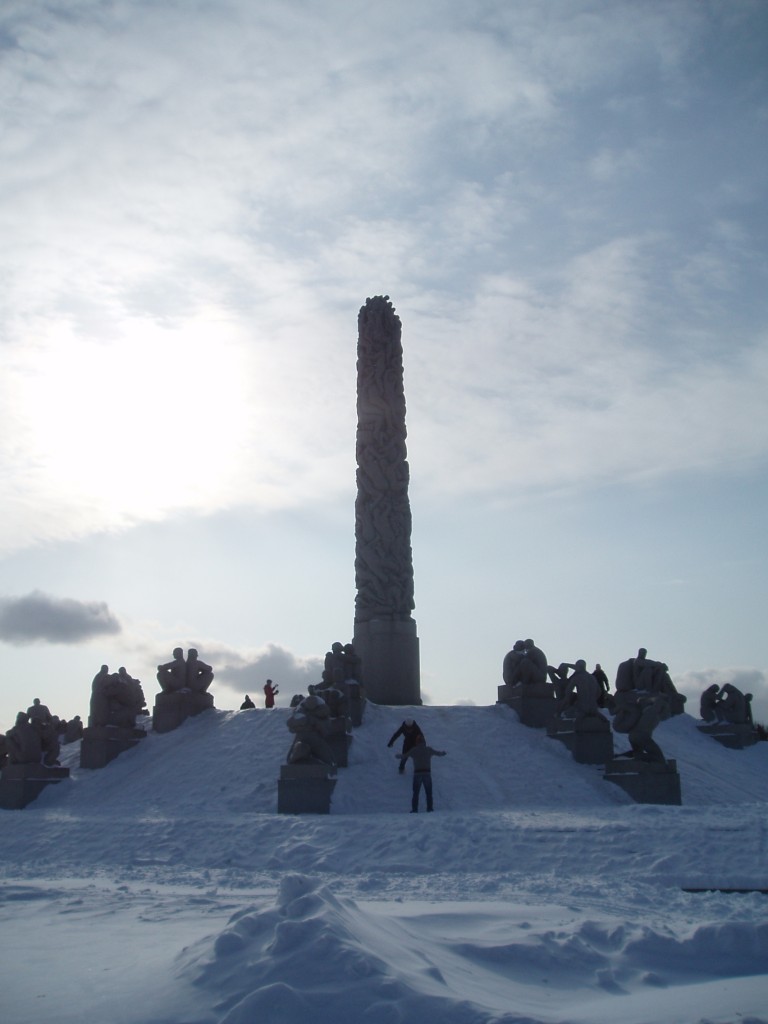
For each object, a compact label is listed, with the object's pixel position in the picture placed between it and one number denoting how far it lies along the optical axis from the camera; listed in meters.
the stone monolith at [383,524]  23.31
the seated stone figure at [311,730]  15.61
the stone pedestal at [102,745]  19.58
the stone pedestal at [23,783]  17.66
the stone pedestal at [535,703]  20.02
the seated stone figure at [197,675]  21.52
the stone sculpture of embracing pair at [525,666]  20.53
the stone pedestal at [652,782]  15.76
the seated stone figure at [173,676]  21.34
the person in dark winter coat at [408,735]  15.64
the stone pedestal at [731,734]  23.30
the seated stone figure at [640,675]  22.55
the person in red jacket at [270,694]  25.91
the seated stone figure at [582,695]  18.08
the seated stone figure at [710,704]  24.19
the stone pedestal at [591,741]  17.81
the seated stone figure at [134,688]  20.64
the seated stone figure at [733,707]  23.86
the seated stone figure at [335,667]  19.28
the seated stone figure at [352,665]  19.75
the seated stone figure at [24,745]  18.17
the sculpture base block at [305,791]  14.88
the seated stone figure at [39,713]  18.84
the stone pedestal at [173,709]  20.91
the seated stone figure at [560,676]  19.85
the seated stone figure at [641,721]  16.12
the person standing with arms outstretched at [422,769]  14.38
